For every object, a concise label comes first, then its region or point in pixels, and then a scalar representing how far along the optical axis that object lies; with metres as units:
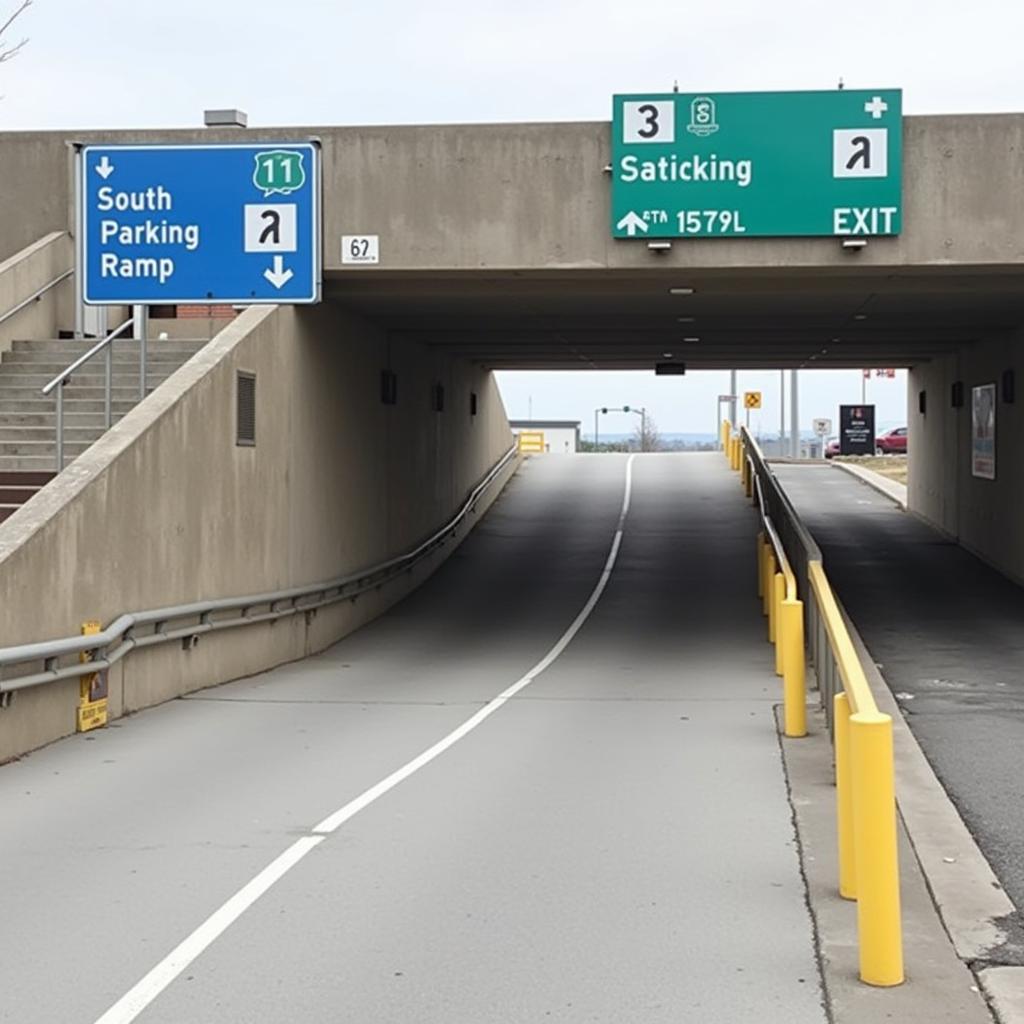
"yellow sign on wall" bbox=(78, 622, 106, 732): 12.48
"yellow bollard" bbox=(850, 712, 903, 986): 5.91
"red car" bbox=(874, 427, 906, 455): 71.12
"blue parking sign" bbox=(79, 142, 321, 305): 18.34
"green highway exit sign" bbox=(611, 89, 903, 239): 17.72
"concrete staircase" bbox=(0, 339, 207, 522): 16.86
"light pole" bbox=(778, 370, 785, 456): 82.32
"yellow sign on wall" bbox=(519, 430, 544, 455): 76.19
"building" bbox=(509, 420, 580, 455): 111.88
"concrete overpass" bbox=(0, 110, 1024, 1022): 11.72
